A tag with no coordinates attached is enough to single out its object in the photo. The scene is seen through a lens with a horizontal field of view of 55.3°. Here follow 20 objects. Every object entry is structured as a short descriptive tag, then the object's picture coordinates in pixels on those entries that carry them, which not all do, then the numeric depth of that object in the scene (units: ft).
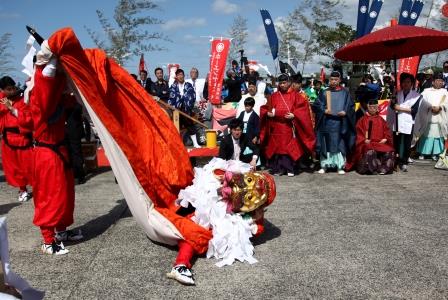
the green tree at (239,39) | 61.62
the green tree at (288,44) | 57.57
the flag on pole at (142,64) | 42.93
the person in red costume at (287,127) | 22.79
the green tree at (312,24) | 54.69
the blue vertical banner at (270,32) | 46.21
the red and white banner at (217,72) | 38.22
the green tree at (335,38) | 72.88
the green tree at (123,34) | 40.16
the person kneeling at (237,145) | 21.15
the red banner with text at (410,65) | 34.24
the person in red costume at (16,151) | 18.60
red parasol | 20.24
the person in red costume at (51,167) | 11.60
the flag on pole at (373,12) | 38.11
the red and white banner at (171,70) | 46.71
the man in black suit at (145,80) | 30.91
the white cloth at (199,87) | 36.91
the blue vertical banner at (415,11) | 35.35
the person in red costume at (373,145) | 22.88
